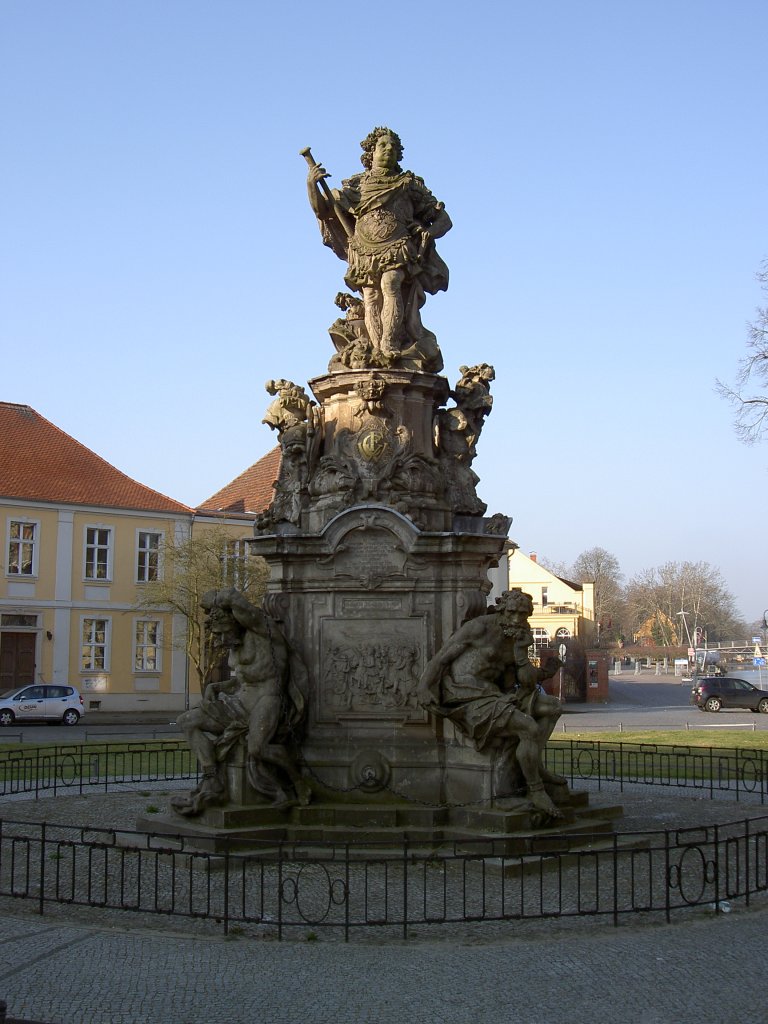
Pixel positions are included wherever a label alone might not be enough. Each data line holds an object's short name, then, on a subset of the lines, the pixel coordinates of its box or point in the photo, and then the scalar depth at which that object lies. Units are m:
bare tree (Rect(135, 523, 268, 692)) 37.97
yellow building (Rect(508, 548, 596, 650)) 77.62
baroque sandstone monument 11.06
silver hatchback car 32.66
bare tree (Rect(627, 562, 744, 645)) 102.88
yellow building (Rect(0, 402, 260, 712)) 39.19
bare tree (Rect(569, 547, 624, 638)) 104.50
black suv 40.88
